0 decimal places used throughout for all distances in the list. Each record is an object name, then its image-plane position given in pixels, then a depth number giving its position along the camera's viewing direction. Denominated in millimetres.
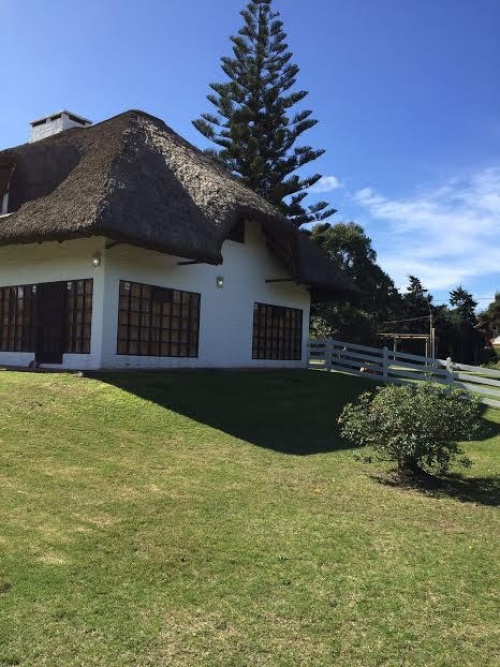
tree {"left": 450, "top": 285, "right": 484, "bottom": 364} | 60656
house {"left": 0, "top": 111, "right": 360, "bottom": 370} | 13117
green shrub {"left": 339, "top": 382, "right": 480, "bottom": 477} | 7602
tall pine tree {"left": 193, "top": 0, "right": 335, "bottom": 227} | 28531
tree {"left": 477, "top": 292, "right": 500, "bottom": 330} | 54281
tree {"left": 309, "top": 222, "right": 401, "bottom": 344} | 35844
